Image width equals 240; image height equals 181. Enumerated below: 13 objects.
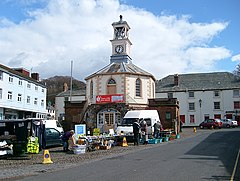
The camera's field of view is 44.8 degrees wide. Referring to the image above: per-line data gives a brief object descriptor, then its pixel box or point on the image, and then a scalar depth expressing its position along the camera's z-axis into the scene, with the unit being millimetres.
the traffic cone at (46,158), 13383
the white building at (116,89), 34875
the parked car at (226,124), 45312
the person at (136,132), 20922
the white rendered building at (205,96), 55250
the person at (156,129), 23750
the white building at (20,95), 40875
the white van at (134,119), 23703
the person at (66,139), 18188
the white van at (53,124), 22781
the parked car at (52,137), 21108
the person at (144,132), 22094
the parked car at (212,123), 42719
